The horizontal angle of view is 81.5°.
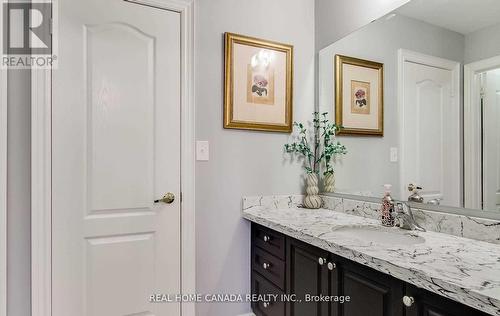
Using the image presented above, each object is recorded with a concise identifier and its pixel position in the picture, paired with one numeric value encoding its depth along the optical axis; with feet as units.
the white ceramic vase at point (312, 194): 6.55
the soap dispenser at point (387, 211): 4.90
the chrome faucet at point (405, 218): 4.68
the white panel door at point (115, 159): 5.08
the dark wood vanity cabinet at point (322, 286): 2.94
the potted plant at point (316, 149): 6.62
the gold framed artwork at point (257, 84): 6.18
